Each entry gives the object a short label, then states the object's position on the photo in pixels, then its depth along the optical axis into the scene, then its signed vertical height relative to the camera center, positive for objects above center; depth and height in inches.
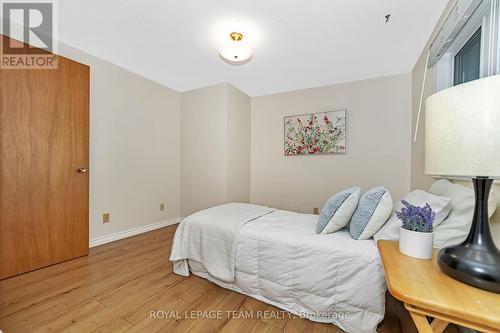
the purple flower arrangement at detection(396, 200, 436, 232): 37.5 -10.1
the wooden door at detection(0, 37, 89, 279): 68.6 -2.2
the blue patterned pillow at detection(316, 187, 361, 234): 56.7 -13.3
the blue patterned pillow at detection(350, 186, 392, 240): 51.4 -12.7
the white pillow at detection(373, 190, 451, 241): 44.6 -10.2
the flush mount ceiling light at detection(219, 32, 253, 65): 79.0 +44.9
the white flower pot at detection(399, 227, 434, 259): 36.3 -14.2
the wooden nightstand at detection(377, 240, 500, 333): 23.2 -16.7
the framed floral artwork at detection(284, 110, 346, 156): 116.4 +18.3
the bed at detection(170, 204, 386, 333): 46.6 -27.4
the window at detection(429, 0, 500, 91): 43.5 +33.5
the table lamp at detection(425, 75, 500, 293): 23.2 +1.6
